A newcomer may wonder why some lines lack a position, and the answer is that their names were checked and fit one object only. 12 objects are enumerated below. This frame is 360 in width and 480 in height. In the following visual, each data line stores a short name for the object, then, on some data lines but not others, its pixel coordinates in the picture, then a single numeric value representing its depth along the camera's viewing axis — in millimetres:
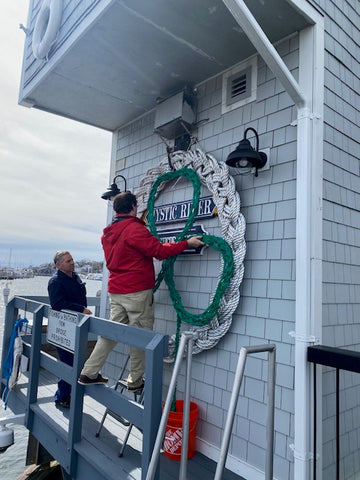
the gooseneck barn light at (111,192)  4680
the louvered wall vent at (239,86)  3240
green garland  3074
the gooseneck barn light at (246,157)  2816
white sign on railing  3217
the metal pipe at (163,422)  1925
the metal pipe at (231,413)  1720
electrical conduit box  3688
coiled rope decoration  3023
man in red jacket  3025
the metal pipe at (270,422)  2039
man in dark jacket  3619
